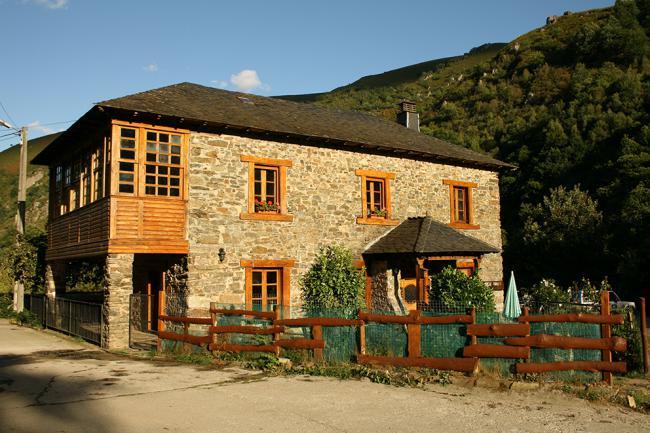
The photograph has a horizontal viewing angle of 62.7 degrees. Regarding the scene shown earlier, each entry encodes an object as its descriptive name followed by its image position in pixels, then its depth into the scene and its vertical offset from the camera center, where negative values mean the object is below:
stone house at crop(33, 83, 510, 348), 13.24 +2.02
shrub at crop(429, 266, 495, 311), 14.91 -0.71
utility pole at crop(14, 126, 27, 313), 19.75 +1.96
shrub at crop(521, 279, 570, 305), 17.06 -1.00
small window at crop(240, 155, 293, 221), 14.84 +2.25
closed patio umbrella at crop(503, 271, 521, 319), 14.48 -1.06
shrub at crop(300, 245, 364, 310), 15.47 -0.48
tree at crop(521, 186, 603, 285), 27.58 +1.50
